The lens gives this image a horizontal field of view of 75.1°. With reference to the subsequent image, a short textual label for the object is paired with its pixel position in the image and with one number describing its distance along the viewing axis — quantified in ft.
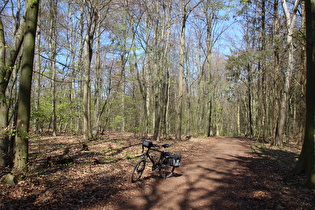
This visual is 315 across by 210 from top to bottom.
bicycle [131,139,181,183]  20.26
